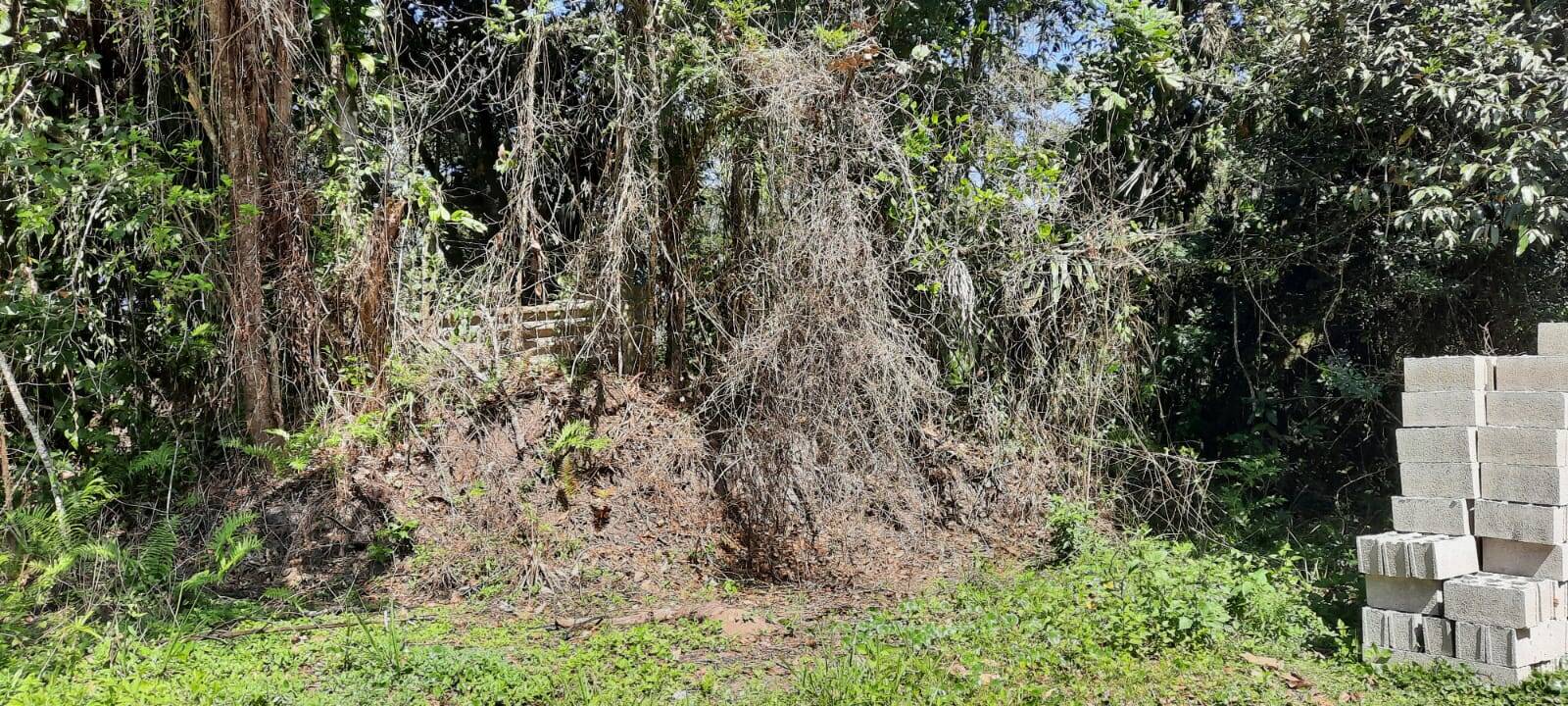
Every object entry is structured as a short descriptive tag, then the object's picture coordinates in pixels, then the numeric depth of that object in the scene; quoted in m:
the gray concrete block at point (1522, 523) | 4.04
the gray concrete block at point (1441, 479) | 4.23
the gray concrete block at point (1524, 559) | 4.07
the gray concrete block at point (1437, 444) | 4.23
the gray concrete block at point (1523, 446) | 4.05
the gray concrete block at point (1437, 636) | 4.10
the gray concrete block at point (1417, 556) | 4.07
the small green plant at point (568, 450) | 6.24
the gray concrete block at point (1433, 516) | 4.23
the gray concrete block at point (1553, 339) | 4.26
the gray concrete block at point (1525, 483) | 4.03
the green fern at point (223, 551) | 4.79
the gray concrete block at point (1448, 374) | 4.27
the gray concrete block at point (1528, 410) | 4.07
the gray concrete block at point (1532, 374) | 4.22
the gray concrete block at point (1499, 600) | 3.91
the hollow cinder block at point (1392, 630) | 4.18
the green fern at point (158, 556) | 4.97
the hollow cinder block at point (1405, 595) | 4.14
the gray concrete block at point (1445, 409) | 4.26
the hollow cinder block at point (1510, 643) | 3.93
